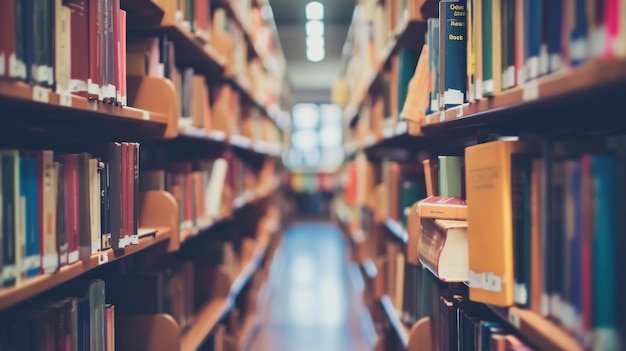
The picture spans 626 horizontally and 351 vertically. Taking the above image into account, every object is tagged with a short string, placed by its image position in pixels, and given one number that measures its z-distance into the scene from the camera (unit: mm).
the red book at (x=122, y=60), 1546
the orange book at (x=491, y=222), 1150
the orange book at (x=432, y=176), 1835
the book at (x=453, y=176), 1707
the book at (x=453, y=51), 1556
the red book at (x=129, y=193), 1596
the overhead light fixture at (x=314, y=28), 6844
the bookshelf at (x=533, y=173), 860
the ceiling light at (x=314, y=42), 7586
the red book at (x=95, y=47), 1375
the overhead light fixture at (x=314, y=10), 6047
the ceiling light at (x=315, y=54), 8258
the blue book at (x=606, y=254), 854
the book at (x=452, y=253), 1414
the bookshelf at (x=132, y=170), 1175
